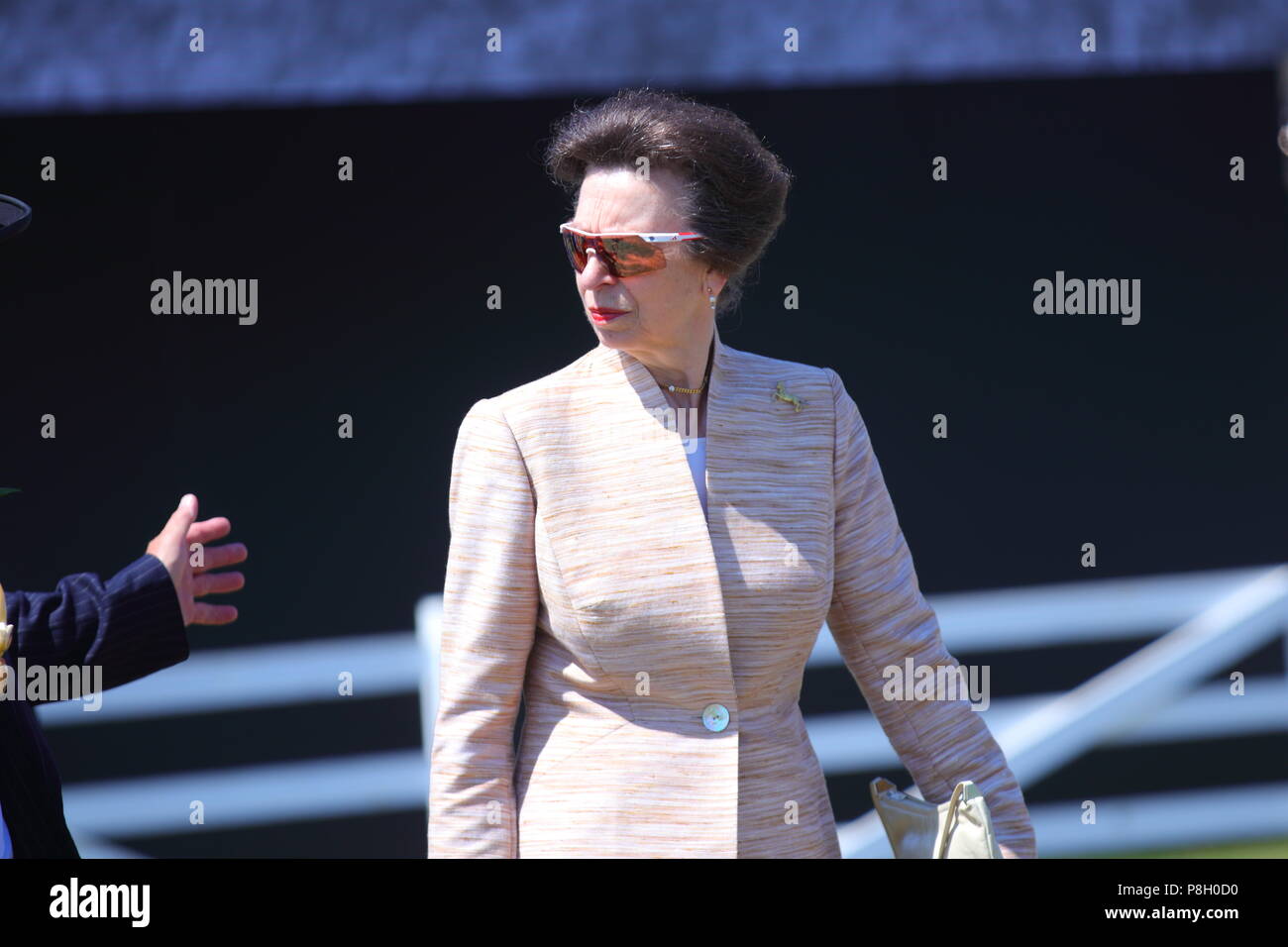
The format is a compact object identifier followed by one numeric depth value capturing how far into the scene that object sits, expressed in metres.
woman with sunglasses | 4.74
